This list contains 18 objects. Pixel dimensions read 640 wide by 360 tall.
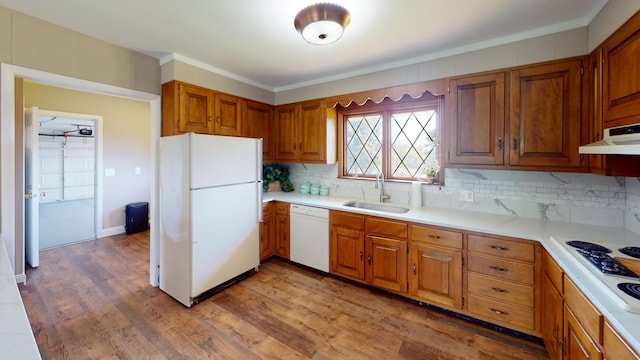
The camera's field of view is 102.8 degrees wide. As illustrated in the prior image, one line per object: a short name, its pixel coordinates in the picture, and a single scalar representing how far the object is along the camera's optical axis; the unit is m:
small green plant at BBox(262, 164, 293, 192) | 3.86
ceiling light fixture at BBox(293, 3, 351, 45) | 1.60
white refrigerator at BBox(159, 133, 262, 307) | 2.34
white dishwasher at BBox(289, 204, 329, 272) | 2.92
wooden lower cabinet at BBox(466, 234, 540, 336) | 1.85
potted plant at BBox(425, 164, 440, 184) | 2.76
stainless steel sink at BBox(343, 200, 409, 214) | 2.79
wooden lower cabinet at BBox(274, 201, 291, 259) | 3.26
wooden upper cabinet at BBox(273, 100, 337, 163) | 3.31
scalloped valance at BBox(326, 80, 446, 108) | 2.51
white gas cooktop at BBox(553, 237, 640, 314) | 1.00
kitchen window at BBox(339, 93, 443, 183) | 2.84
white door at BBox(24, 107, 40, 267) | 3.16
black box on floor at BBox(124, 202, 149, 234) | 4.49
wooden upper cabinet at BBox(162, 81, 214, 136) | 2.57
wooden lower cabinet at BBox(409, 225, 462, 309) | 2.14
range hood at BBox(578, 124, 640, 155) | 1.19
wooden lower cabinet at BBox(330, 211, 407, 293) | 2.43
